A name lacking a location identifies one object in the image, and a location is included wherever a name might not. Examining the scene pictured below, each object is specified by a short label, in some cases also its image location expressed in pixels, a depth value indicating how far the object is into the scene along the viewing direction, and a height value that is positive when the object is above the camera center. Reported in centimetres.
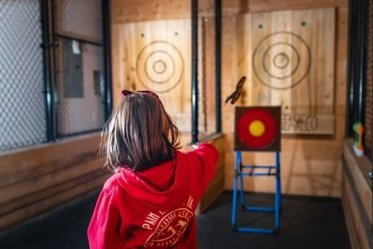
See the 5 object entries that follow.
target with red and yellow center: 326 -30
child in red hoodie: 114 -26
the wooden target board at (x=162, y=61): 432 +36
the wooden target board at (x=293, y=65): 388 +27
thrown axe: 197 -1
